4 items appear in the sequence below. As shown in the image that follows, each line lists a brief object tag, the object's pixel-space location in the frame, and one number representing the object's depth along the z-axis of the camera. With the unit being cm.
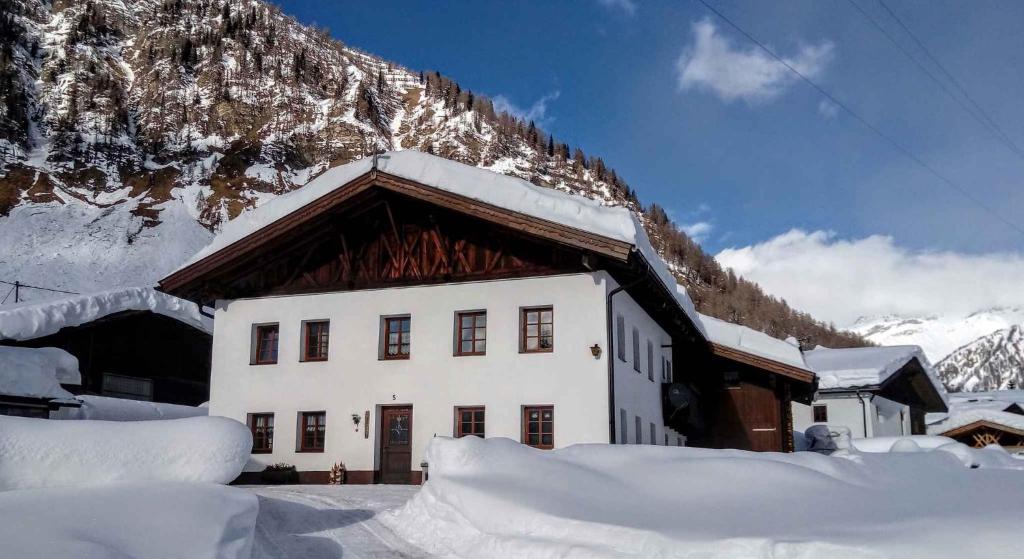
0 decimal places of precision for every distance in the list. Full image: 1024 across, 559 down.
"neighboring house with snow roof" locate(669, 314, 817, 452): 2462
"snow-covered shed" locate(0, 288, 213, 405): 2697
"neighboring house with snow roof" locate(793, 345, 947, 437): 3591
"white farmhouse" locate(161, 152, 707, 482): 1838
